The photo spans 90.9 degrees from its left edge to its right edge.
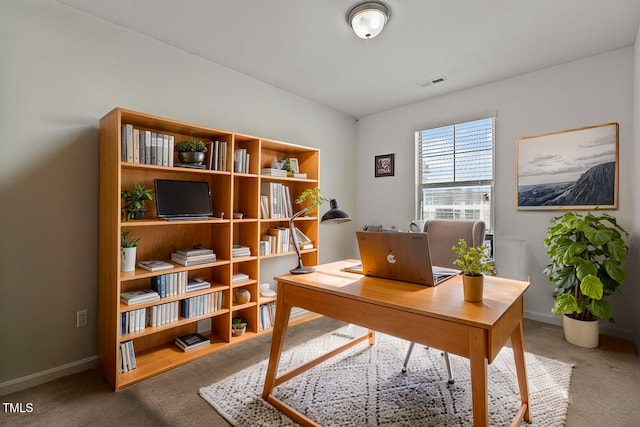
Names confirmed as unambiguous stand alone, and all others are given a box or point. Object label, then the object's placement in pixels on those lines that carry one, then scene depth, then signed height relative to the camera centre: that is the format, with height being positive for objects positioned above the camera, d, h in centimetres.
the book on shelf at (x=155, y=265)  227 -40
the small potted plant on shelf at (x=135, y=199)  222 +8
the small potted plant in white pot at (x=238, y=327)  275 -102
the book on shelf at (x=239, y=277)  278 -60
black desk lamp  192 -3
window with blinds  348 +48
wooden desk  115 -45
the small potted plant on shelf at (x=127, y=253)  217 -29
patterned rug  171 -112
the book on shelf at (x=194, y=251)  246 -32
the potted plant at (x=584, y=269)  238 -45
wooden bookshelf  206 -22
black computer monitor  237 +10
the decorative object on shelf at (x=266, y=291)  303 -78
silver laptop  153 -24
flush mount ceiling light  208 +131
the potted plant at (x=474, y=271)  135 -26
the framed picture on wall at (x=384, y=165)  421 +64
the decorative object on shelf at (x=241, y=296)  284 -77
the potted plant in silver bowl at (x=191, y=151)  244 +47
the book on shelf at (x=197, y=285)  249 -60
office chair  248 -20
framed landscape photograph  277 +40
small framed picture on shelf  333 +50
